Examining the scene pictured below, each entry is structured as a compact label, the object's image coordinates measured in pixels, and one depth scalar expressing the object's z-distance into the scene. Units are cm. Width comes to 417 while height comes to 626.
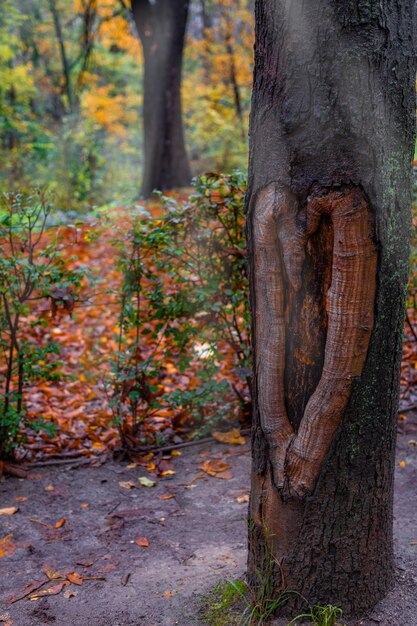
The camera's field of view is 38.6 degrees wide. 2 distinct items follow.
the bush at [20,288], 392
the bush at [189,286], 423
